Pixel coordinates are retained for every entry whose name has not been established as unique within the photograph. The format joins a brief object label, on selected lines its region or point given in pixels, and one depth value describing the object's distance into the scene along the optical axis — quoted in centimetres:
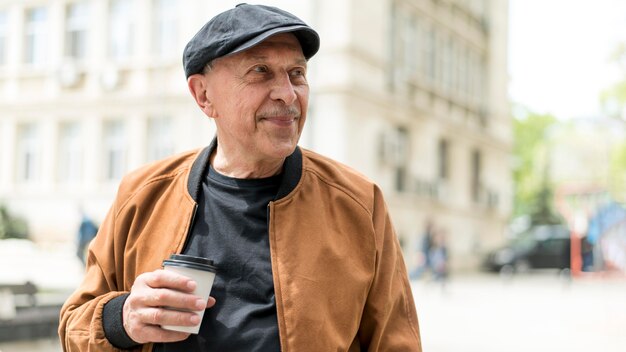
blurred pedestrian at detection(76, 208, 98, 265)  1102
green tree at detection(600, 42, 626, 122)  2433
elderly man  161
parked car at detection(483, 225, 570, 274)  2308
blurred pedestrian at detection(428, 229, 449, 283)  1600
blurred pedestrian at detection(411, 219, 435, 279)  1708
